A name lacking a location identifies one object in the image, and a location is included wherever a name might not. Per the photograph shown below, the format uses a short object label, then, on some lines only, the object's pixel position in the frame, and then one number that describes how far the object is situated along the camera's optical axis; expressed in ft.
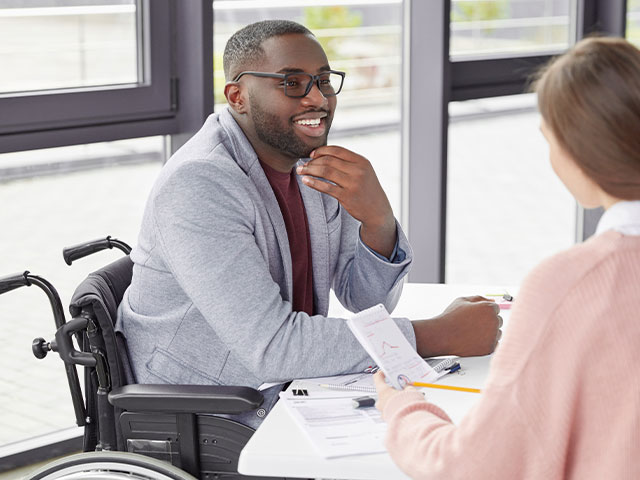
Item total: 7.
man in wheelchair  8.88
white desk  7.86
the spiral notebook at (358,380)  8.74
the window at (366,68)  13.23
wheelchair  8.74
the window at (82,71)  10.75
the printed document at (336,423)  7.98
